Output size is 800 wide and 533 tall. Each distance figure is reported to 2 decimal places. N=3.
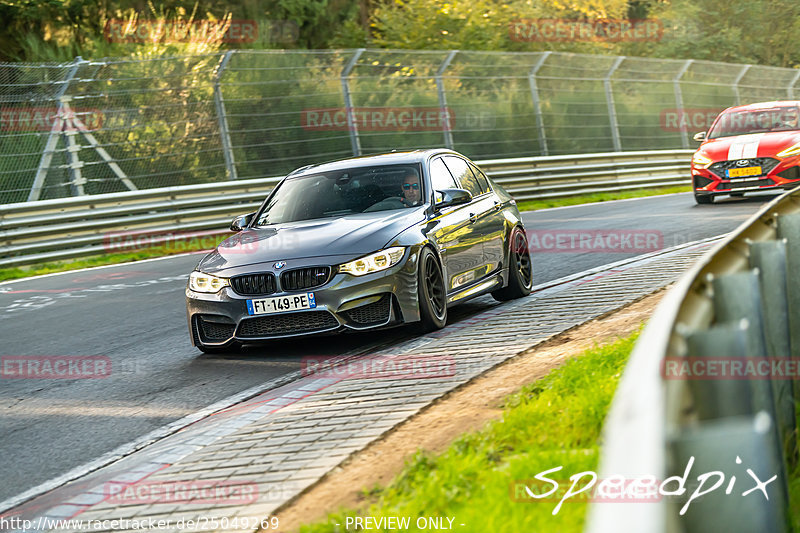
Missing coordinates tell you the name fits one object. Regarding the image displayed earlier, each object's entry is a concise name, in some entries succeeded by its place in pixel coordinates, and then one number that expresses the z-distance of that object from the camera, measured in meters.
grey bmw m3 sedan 16.09
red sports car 37.53
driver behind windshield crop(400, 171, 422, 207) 18.59
